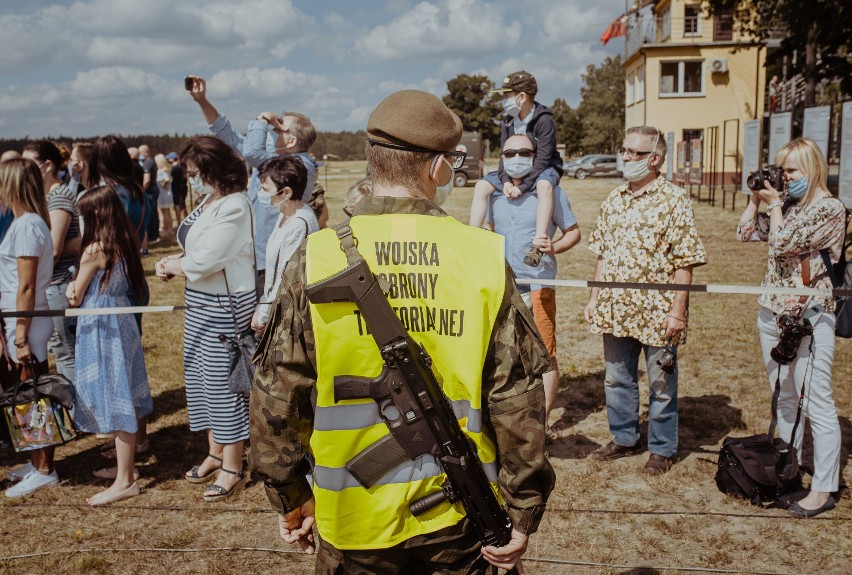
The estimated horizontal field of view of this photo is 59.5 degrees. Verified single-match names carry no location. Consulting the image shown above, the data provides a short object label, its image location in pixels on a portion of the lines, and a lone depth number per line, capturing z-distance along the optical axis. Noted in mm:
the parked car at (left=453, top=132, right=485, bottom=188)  34312
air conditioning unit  34844
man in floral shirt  4469
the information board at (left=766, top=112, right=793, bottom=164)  15672
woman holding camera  3969
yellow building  35312
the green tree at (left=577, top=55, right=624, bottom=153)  55938
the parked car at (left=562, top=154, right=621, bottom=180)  38562
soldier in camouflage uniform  1934
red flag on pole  42062
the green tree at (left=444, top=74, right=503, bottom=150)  67938
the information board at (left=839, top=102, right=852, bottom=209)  10883
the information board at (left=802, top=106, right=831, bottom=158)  12609
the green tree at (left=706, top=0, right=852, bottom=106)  17656
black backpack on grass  4234
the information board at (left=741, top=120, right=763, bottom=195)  18062
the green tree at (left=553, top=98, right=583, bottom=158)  64812
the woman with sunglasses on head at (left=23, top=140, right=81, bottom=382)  5191
